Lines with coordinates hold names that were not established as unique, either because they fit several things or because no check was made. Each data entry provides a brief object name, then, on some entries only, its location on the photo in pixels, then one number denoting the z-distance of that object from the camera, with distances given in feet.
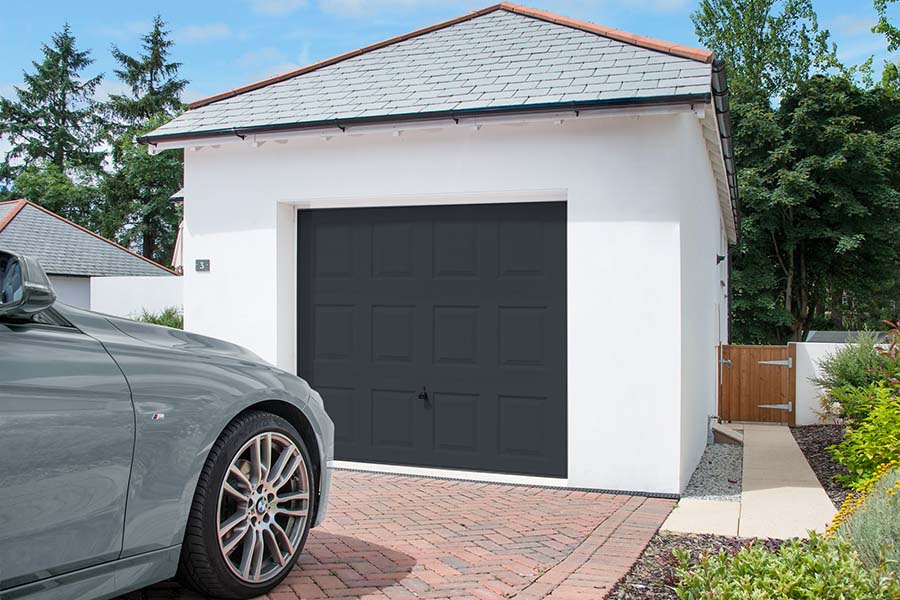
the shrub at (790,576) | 9.99
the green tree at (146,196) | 139.54
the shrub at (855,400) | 25.03
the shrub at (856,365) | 29.33
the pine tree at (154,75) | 151.23
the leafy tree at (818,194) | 89.40
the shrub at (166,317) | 65.65
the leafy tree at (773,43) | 110.93
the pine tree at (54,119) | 152.97
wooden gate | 40.47
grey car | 9.22
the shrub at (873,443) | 20.76
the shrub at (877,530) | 11.28
